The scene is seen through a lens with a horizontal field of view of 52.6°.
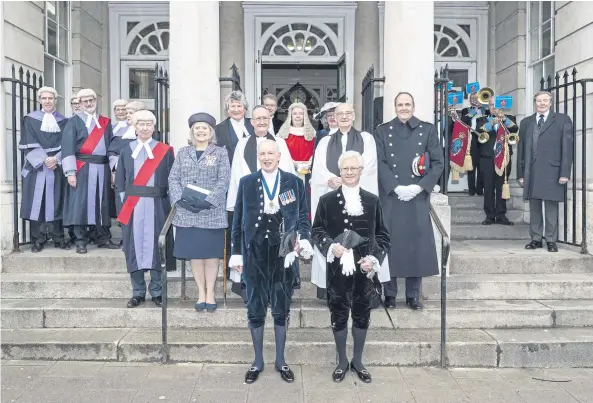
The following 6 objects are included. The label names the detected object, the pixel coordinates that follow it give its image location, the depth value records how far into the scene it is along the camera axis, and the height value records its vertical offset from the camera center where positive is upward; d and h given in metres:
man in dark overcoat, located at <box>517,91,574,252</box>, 7.04 +0.19
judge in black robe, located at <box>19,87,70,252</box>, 6.93 +0.14
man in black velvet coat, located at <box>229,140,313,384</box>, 4.66 -0.48
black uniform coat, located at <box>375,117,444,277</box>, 5.62 -0.19
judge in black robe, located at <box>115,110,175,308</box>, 5.63 -0.14
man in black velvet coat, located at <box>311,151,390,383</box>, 4.54 -0.51
